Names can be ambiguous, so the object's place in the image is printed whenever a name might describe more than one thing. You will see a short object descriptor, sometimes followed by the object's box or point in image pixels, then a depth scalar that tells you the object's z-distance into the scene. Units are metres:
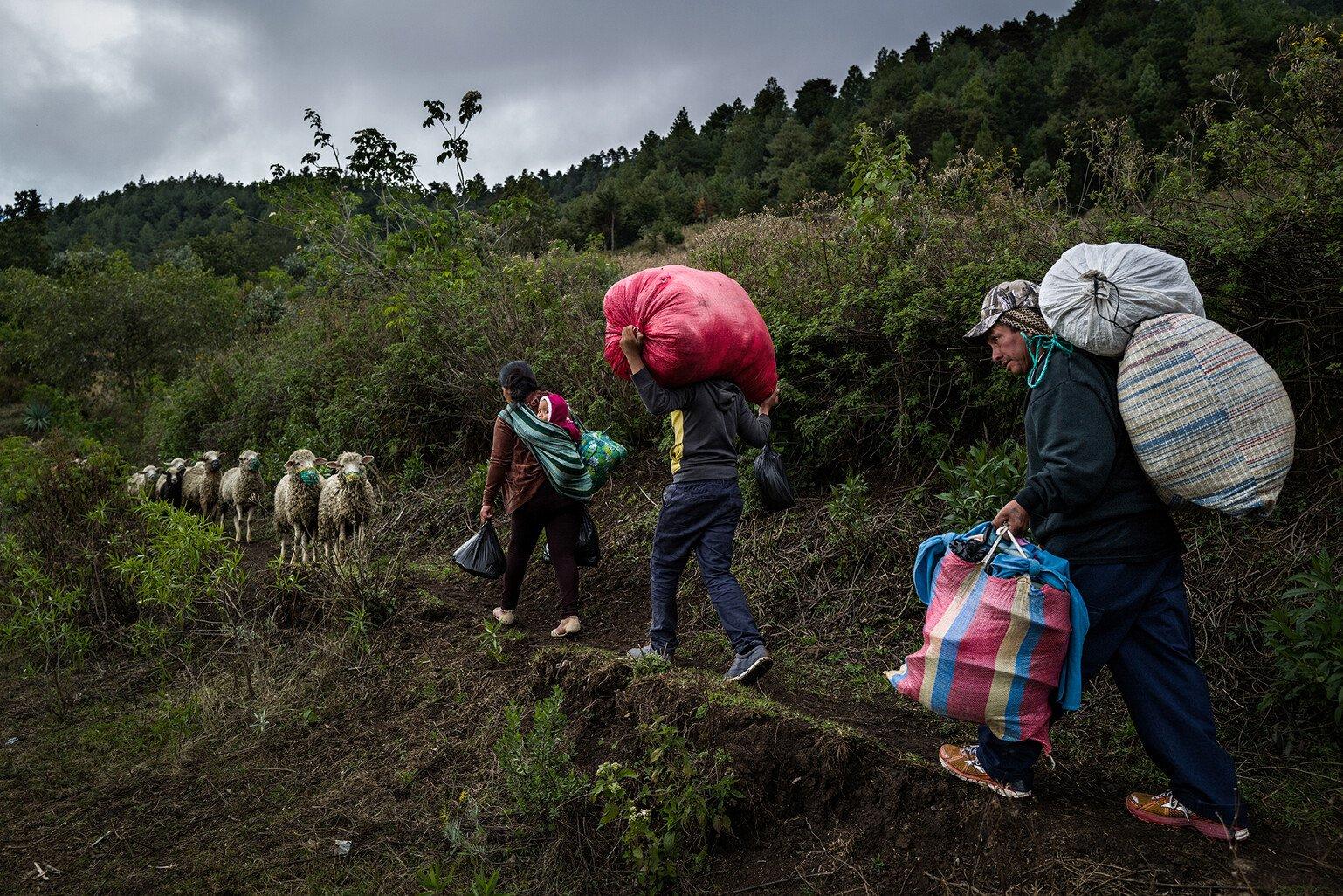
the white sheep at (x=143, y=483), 8.29
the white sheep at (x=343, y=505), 7.44
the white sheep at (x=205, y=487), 10.08
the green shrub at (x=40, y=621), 6.40
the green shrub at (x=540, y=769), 3.60
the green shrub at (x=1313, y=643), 3.24
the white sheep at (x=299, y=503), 7.69
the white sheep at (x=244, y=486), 9.31
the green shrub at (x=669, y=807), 3.16
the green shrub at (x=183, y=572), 6.02
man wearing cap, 2.74
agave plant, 25.38
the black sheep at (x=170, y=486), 10.41
